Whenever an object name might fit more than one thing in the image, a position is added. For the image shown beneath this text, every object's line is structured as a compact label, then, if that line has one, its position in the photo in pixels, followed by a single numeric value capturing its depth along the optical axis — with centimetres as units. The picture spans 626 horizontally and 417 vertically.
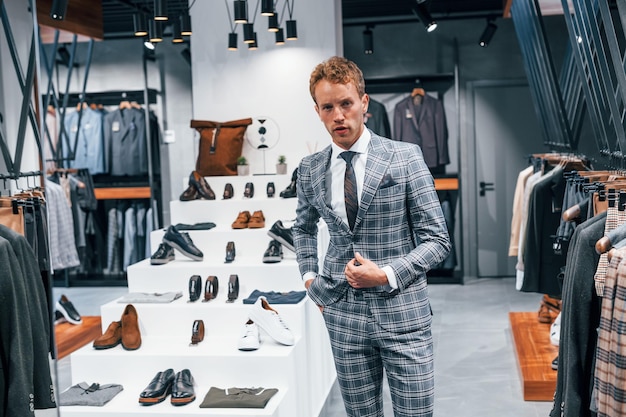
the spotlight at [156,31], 525
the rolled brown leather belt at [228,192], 562
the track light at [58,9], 439
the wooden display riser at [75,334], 593
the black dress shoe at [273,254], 456
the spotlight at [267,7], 495
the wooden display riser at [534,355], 449
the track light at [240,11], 503
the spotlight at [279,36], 580
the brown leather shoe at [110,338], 383
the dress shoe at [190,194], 545
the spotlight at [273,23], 549
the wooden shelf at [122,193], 902
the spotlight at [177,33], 581
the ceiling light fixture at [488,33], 832
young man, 226
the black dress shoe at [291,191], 542
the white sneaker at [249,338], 366
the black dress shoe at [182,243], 463
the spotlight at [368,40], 886
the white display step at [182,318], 403
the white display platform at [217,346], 357
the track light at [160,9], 470
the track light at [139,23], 560
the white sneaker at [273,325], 370
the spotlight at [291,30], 590
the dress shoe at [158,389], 341
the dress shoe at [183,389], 340
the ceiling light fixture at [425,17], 688
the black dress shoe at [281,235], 466
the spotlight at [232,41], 602
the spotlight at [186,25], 550
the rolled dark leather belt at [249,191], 561
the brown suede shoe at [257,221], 507
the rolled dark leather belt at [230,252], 470
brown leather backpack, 610
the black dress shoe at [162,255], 458
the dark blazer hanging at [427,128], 868
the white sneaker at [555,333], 499
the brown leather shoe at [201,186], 548
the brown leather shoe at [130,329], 385
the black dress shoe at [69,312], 633
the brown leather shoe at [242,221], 509
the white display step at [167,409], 324
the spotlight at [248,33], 575
